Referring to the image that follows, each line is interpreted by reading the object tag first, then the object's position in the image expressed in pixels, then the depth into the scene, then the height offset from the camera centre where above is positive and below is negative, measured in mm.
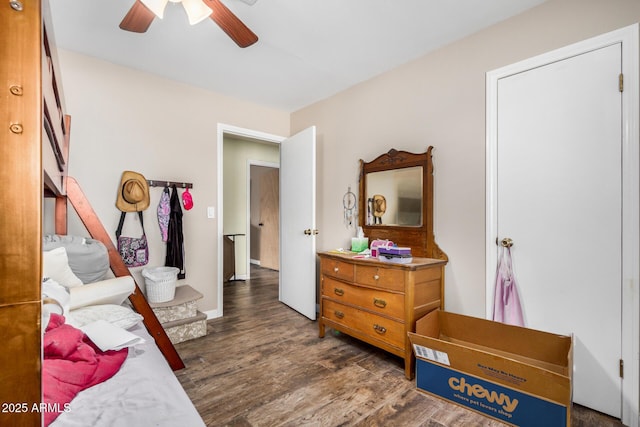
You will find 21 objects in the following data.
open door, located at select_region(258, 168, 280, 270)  6203 -125
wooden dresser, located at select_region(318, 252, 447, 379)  2143 -653
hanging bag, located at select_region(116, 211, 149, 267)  2746 -325
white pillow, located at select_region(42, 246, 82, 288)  1650 -305
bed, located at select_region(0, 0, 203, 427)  462 -2
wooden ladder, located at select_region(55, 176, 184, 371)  2166 -393
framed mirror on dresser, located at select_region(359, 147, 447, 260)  2502 +118
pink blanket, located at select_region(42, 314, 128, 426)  948 -546
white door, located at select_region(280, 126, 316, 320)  3238 -101
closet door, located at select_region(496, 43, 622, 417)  1726 +65
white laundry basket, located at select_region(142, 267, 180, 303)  2662 -635
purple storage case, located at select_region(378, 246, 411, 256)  2283 -284
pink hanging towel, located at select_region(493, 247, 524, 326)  2055 -564
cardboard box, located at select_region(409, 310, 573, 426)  1504 -887
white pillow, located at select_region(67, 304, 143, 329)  1517 -540
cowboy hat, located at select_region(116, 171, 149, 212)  2744 +181
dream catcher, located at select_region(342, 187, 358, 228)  3148 +55
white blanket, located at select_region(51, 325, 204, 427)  893 -612
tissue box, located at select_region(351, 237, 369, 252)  2850 -288
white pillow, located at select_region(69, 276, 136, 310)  1671 -460
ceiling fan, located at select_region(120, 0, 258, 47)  1610 +1122
